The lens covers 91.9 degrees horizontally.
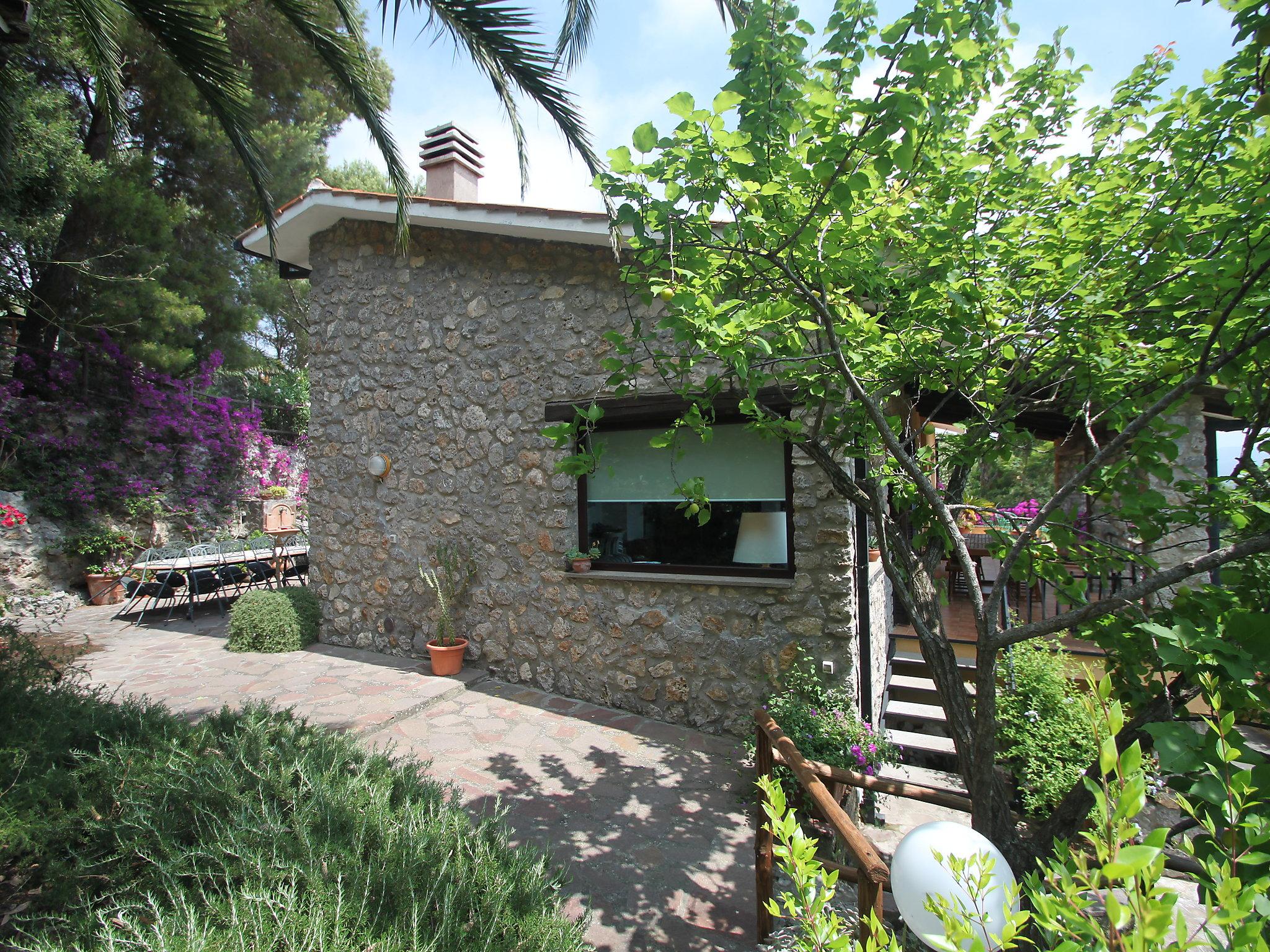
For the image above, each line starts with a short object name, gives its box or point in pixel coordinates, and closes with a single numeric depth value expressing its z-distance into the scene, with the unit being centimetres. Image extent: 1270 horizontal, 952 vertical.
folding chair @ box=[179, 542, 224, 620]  838
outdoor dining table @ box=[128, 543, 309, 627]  791
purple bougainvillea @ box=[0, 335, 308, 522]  863
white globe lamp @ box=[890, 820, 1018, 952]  162
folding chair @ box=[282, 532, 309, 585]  912
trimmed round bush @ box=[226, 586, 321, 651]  637
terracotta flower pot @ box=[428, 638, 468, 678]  548
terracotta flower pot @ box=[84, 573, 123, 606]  887
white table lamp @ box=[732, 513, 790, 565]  459
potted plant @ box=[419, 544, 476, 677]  554
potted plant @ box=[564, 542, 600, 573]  517
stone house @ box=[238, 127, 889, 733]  448
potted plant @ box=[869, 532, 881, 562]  481
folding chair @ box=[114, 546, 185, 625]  809
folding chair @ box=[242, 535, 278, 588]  887
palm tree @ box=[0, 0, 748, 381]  346
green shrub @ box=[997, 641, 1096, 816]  403
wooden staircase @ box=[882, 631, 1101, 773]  493
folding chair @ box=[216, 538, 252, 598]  855
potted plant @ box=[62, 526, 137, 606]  886
